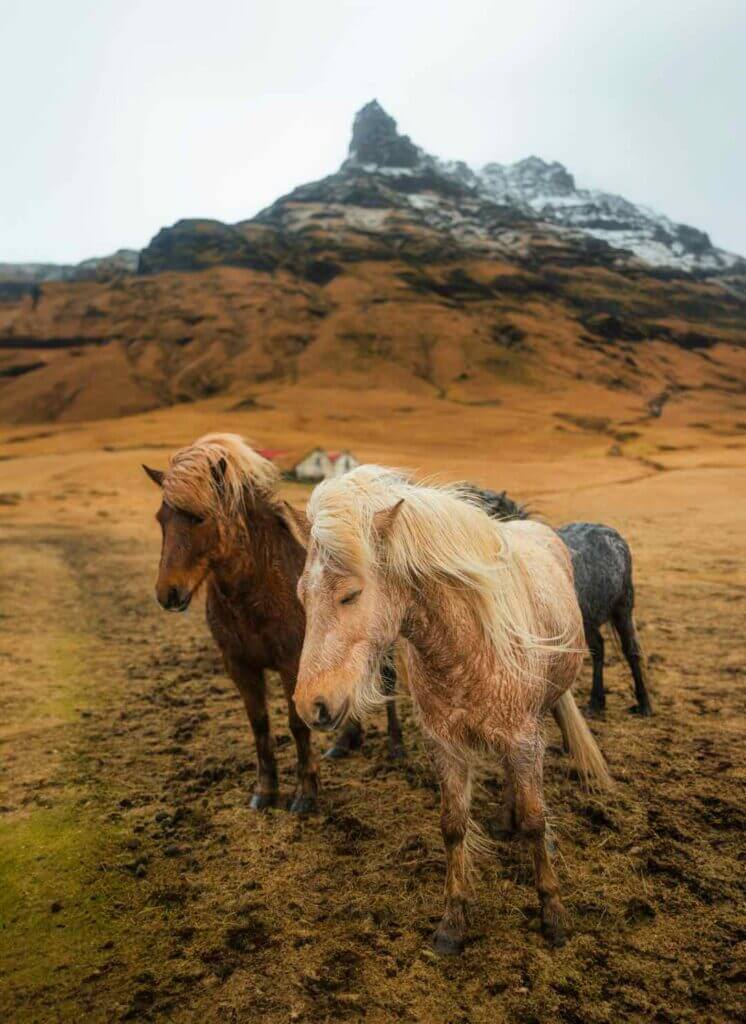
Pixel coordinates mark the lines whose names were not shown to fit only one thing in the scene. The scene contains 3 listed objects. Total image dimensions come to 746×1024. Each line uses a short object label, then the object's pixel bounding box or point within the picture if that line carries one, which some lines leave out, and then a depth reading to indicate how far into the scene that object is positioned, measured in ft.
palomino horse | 7.42
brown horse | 12.10
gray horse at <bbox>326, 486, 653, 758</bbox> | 16.06
